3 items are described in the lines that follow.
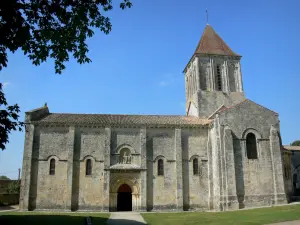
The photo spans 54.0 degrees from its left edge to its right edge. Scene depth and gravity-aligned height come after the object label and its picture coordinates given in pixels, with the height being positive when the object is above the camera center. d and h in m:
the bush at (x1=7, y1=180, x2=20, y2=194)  38.00 -0.74
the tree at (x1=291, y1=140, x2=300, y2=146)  72.23 +8.77
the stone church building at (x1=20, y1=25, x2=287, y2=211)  25.92 +1.67
